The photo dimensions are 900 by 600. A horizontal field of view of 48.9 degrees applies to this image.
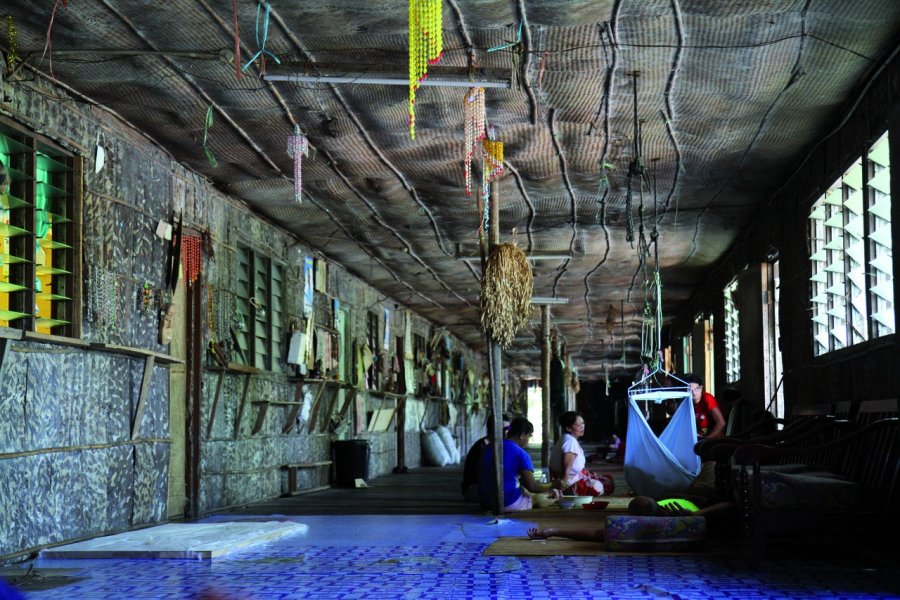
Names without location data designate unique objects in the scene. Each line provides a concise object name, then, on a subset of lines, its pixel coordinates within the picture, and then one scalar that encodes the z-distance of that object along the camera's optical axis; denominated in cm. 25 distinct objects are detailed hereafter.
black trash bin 1297
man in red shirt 865
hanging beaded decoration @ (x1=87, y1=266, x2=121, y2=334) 680
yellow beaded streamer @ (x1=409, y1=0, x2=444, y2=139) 494
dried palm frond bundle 815
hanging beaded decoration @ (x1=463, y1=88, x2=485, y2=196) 678
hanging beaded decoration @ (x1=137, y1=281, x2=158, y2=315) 766
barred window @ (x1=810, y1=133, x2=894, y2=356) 642
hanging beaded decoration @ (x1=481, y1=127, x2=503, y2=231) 788
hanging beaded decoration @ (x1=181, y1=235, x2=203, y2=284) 852
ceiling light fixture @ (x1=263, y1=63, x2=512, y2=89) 611
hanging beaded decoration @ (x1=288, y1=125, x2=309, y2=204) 744
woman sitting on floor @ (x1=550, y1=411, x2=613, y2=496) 916
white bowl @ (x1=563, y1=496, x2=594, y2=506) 891
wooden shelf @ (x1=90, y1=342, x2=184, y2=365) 687
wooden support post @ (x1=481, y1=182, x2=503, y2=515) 823
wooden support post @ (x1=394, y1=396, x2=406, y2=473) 1712
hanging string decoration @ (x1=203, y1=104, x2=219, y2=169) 713
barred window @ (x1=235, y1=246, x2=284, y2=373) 1009
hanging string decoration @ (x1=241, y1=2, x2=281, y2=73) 547
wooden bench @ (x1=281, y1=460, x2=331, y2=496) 1122
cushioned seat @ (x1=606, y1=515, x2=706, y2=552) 594
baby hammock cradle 776
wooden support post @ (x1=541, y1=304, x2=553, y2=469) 1520
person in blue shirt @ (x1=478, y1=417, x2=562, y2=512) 841
